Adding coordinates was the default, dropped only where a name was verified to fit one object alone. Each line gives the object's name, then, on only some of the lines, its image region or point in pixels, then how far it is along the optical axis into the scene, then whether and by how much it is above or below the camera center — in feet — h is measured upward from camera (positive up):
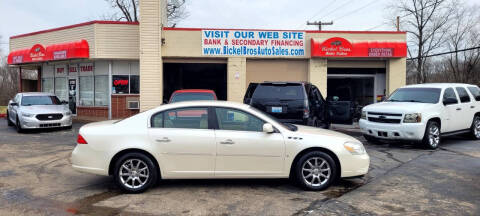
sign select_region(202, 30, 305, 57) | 57.21 +8.55
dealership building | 56.29 +6.48
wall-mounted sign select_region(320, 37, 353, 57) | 56.85 +7.85
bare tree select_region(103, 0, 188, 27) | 129.50 +31.84
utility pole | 114.30 +23.27
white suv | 30.63 -1.46
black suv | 29.60 -0.30
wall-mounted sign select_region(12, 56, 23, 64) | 66.80 +6.87
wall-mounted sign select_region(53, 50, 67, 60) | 59.06 +6.89
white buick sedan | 17.95 -2.60
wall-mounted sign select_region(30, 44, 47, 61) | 63.05 +7.69
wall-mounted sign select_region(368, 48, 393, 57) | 57.41 +7.14
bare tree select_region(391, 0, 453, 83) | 110.01 +21.44
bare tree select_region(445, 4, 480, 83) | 109.91 +12.06
